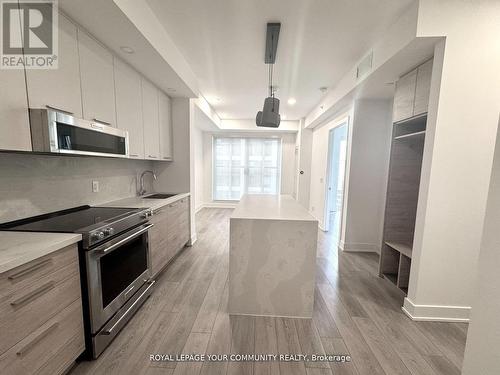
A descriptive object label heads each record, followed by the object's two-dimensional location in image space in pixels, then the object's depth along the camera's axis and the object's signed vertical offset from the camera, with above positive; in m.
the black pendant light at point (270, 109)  2.48 +0.78
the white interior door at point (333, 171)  4.63 -0.06
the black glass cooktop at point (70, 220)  1.40 -0.45
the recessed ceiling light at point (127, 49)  1.99 +1.09
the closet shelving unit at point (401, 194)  2.50 -0.29
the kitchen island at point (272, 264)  1.87 -0.87
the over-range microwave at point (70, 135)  1.32 +0.20
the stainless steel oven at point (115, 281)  1.45 -0.95
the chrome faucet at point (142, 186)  3.14 -0.33
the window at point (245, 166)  6.84 -0.01
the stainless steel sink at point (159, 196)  3.00 -0.46
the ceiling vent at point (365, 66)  2.38 +1.22
